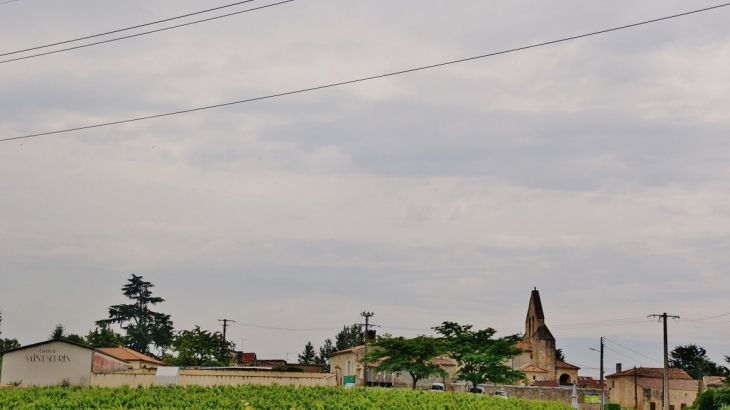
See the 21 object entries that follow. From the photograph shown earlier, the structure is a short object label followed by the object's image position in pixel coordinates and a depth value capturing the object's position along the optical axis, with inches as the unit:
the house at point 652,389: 3777.1
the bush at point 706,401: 2368.4
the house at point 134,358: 2800.7
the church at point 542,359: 4493.1
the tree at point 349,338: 5029.5
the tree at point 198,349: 3152.1
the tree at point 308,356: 4960.6
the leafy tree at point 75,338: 4499.3
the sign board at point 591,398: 3129.9
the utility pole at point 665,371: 2517.2
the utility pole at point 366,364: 3106.3
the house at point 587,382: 4710.9
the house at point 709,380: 4019.4
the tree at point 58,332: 4758.9
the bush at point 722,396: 2162.9
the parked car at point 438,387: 2785.2
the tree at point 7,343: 4755.9
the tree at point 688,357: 5403.5
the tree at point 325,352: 4899.1
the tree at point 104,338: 4470.2
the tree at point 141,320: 4911.4
